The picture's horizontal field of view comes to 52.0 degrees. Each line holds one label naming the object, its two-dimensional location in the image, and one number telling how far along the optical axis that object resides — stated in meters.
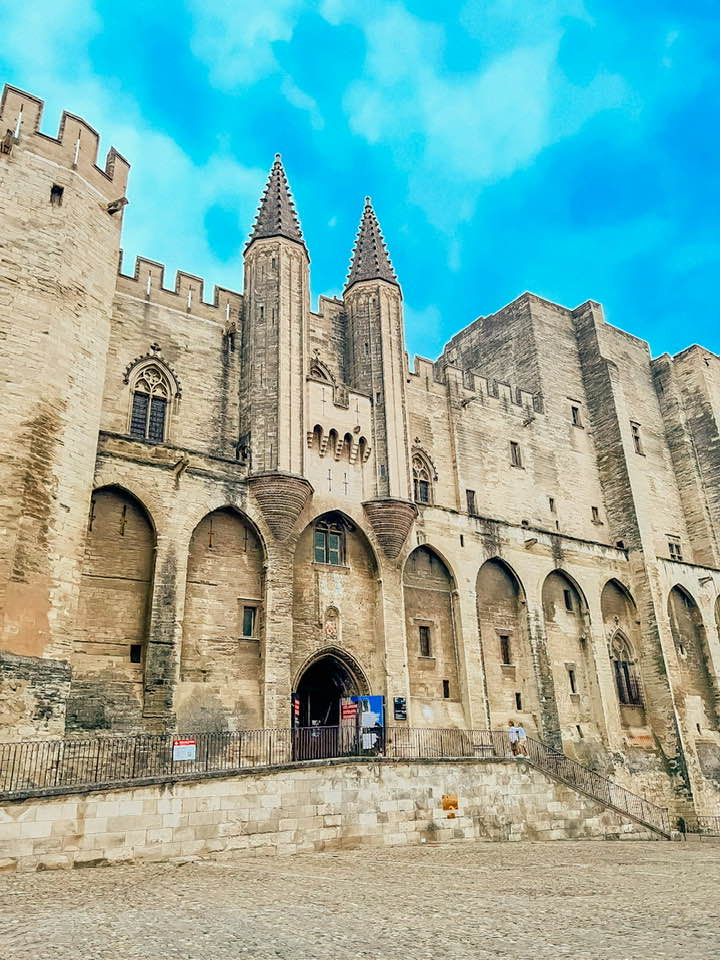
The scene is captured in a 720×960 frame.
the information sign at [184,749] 16.40
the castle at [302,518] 18.30
